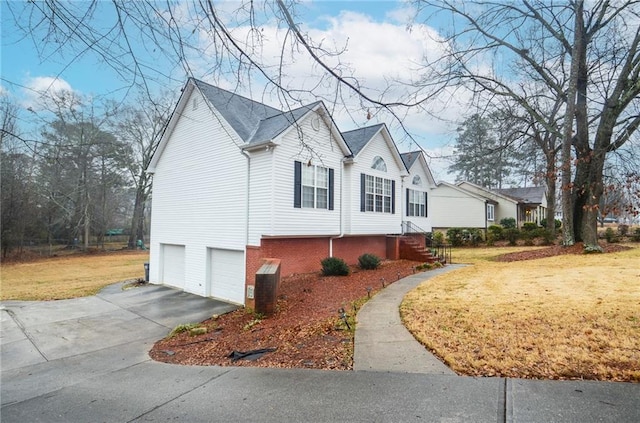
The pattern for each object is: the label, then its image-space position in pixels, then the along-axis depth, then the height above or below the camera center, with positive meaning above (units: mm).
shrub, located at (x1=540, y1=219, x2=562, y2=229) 33322 +438
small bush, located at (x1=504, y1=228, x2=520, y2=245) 25516 -519
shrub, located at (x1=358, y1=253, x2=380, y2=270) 14156 -1452
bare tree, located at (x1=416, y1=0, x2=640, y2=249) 10703 +6159
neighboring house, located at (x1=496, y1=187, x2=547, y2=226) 36594 +2940
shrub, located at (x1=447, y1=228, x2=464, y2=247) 27078 -740
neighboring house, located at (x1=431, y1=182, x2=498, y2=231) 31438 +1853
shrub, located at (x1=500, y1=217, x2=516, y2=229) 32125 +580
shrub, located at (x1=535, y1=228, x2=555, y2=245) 23688 -491
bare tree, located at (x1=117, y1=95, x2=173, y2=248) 31161 +7108
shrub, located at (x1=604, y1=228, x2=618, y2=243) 22531 -498
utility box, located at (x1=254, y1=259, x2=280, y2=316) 8297 -1641
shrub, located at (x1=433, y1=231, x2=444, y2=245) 25500 -802
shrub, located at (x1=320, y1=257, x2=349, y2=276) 12472 -1480
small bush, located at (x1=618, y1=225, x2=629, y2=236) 24053 -94
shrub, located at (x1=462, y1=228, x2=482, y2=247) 26758 -660
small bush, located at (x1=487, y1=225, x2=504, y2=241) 26406 -391
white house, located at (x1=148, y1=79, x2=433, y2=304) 11750 +1165
